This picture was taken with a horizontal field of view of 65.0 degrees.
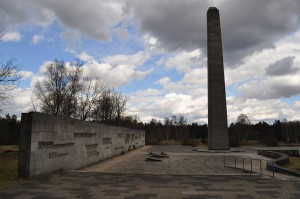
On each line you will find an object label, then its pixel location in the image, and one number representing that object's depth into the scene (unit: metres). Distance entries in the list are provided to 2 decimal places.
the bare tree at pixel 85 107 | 28.12
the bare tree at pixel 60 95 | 23.55
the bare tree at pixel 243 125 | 54.82
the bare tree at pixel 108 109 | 32.67
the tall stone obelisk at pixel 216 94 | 23.13
